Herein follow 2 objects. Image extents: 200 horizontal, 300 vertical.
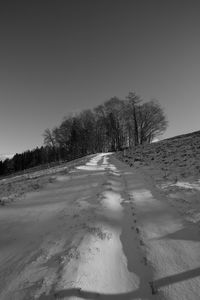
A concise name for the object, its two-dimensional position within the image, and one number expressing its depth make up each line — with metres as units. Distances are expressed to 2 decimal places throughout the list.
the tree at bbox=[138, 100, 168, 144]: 46.09
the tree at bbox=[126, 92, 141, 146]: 44.62
